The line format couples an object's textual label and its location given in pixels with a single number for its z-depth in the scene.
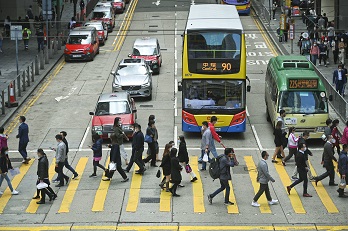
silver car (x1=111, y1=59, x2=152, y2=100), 40.00
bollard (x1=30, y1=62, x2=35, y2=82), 44.47
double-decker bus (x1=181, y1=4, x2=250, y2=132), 32.81
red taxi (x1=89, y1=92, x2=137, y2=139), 32.93
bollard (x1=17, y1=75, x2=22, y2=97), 40.66
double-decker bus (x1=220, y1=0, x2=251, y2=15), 65.00
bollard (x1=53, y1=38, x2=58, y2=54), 53.12
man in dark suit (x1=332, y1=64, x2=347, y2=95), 38.47
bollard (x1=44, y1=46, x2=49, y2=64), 49.88
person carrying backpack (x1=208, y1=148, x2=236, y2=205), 24.88
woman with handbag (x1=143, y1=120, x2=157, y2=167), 28.97
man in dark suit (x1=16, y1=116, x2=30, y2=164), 29.88
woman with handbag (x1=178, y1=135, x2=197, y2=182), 27.19
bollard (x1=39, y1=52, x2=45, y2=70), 48.19
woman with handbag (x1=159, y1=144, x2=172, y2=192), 25.98
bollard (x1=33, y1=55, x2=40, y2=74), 46.41
